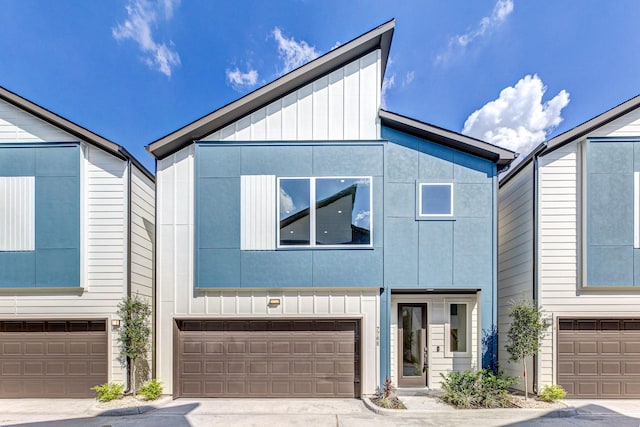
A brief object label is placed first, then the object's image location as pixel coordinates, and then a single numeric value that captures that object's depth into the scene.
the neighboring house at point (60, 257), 7.17
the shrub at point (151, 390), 6.81
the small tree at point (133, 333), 7.02
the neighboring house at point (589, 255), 7.05
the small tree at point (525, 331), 6.70
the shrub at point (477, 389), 6.44
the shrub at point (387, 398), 6.43
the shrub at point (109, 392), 6.71
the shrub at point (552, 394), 6.63
